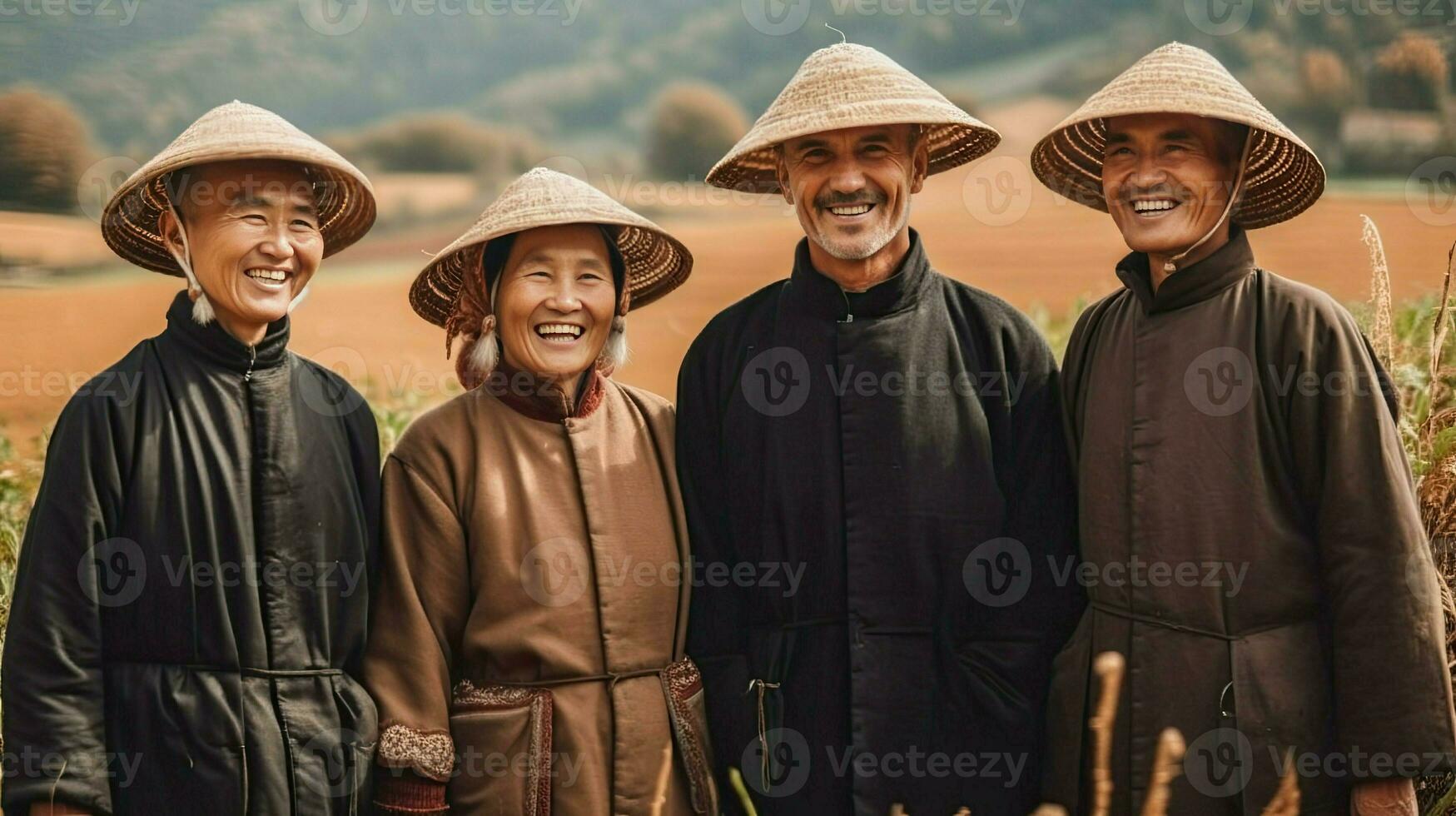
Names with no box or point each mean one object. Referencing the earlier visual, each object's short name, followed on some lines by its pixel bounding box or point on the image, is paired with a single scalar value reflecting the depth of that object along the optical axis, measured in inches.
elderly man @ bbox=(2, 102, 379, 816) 119.1
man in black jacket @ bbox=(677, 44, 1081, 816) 137.9
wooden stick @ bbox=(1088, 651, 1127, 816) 99.5
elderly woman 133.2
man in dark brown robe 123.0
